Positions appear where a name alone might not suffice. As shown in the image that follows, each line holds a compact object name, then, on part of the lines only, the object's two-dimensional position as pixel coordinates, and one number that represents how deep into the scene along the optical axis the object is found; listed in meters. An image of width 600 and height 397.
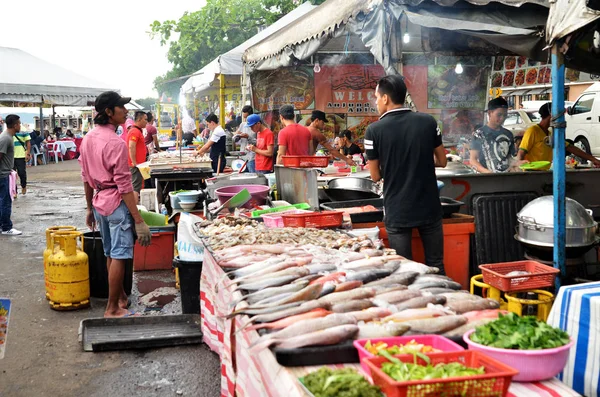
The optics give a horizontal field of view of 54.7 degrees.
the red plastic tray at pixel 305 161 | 6.89
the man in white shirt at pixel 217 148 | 13.11
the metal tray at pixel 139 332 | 5.31
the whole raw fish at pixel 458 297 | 2.93
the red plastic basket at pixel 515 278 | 3.99
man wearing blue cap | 10.12
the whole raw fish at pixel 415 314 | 2.68
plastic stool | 4.01
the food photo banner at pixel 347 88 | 12.19
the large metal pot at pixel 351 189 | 6.53
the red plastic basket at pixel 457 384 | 1.86
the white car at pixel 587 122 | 19.27
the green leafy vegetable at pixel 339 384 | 1.99
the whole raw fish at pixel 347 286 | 3.08
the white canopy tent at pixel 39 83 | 16.04
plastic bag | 5.67
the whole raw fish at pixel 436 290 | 3.06
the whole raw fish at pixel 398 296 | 2.94
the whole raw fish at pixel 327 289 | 3.02
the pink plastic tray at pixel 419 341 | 2.29
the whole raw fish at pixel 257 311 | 2.74
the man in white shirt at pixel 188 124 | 26.31
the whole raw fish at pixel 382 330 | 2.50
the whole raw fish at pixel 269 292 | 2.99
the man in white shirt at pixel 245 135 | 13.73
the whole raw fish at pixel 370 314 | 2.68
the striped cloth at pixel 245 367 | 2.18
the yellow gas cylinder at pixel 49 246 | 6.43
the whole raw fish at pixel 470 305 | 2.83
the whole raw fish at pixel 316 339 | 2.39
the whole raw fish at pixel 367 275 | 3.28
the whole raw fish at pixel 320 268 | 3.47
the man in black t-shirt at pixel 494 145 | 7.79
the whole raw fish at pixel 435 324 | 2.55
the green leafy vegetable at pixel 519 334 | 2.23
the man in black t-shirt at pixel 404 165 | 4.84
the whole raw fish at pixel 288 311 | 2.67
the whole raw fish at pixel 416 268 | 3.45
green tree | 31.56
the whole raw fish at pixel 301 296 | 2.83
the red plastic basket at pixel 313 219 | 4.93
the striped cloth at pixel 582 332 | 3.06
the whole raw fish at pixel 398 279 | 3.21
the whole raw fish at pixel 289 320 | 2.58
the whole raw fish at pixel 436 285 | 3.17
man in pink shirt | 5.64
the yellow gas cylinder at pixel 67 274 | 6.35
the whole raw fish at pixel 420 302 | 2.86
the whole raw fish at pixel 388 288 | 3.06
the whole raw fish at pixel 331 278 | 3.21
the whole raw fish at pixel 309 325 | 2.47
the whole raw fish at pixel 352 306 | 2.79
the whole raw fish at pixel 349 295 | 2.90
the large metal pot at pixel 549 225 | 4.76
